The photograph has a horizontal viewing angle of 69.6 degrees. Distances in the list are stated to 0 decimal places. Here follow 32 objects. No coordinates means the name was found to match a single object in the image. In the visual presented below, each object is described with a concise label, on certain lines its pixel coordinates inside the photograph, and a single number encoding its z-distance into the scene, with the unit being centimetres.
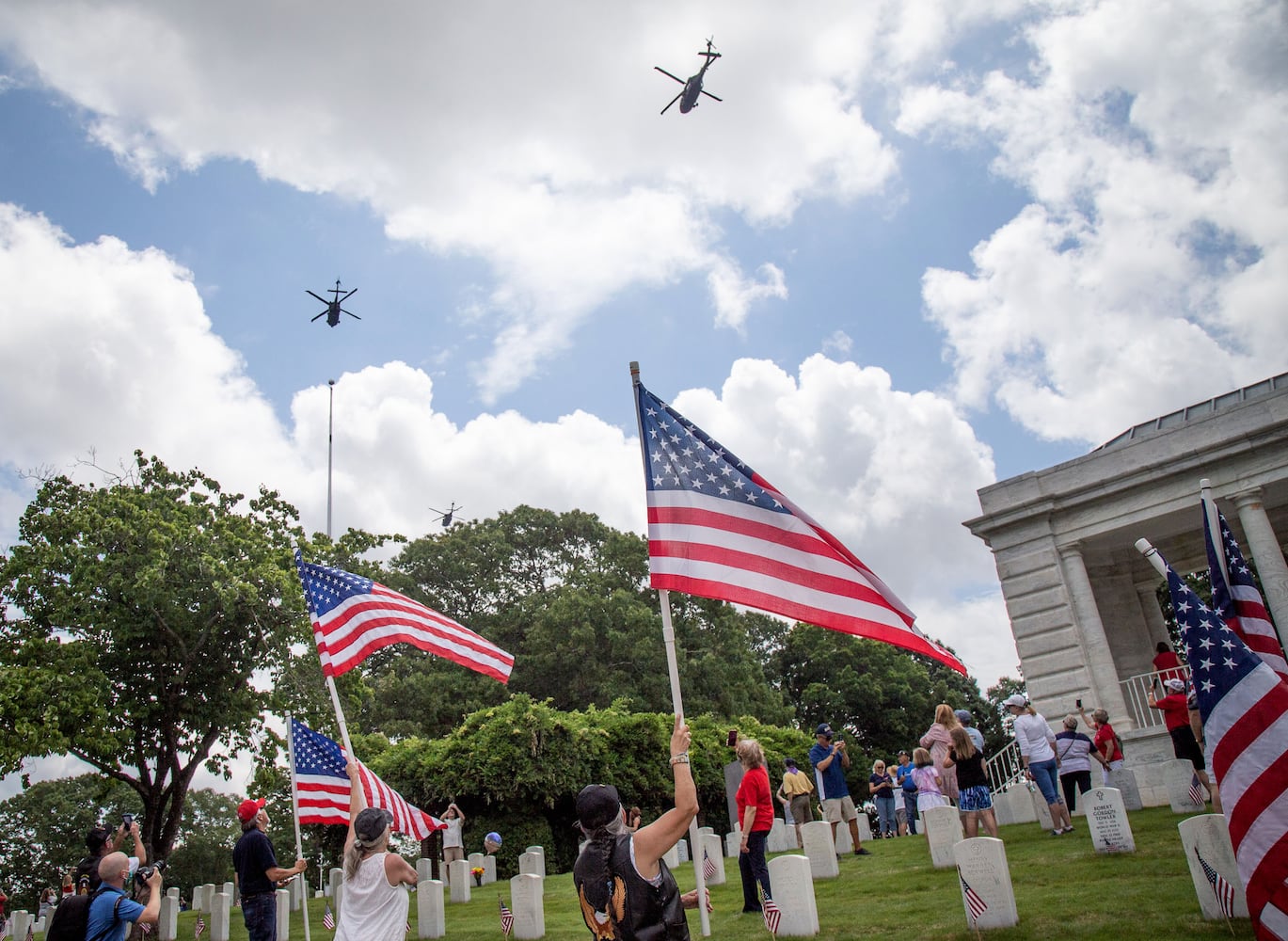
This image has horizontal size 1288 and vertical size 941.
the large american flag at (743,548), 720
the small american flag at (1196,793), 1229
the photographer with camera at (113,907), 611
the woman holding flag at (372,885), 567
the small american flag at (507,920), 1150
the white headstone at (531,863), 1576
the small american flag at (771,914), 840
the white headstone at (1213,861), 693
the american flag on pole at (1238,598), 691
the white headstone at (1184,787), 1229
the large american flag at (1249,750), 550
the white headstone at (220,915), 1666
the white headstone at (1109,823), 1013
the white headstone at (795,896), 865
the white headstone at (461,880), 1652
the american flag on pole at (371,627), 1021
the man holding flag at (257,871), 892
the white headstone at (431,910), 1259
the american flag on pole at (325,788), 1226
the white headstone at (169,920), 1797
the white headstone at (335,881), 1573
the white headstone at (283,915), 1438
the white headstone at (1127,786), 1391
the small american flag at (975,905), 787
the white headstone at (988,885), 783
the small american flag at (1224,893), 689
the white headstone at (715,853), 1401
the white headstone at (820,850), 1200
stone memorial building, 1866
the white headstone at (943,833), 1160
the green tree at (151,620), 2089
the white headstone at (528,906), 1122
